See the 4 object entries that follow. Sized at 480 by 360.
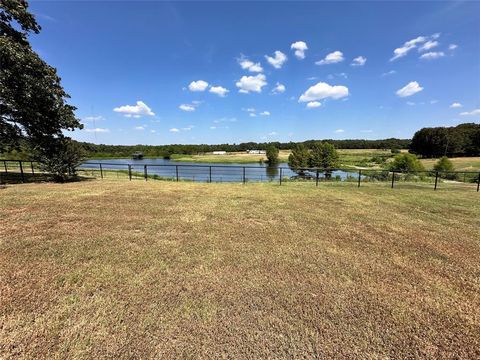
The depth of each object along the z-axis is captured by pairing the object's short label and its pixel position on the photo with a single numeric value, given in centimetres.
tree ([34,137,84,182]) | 1200
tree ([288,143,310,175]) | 5376
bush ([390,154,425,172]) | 3316
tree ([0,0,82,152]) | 1009
